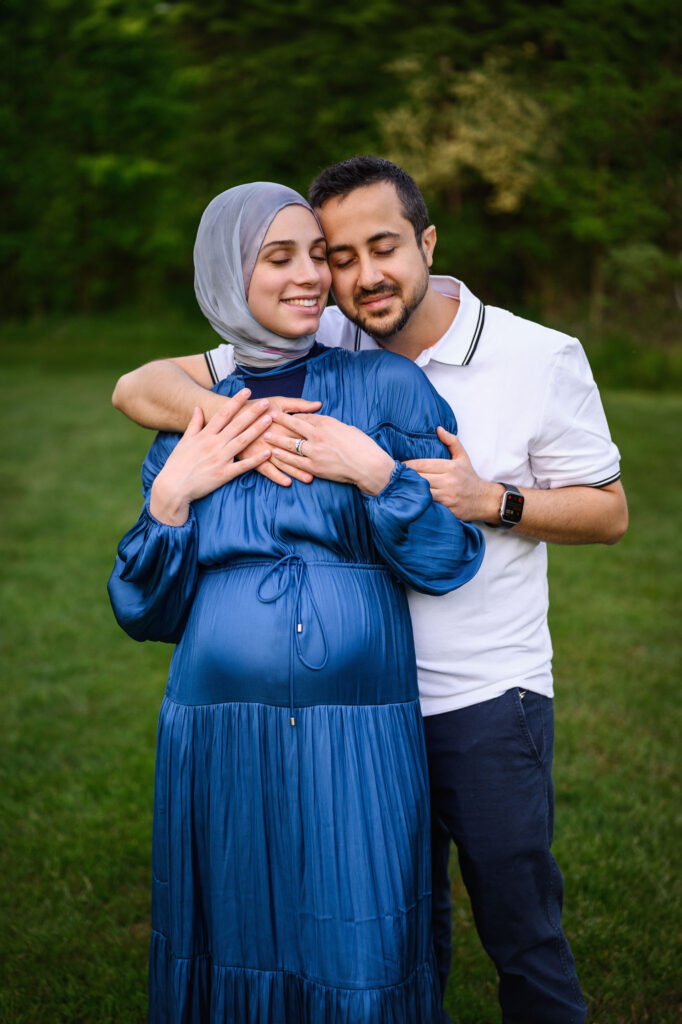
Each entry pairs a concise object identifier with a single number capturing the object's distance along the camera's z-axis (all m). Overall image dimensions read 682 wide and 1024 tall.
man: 2.31
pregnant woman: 2.01
